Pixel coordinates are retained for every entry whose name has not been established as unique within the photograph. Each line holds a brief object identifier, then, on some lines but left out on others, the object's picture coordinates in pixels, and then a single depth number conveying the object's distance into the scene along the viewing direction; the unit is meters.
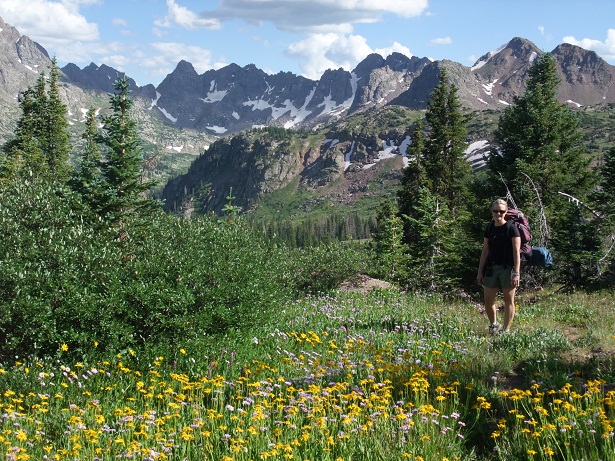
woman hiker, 9.77
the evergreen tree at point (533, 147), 23.23
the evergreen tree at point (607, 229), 14.88
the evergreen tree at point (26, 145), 36.47
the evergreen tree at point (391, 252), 28.23
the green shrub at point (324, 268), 25.39
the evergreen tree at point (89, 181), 22.62
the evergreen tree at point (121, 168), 23.39
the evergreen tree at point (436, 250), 21.77
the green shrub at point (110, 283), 9.55
